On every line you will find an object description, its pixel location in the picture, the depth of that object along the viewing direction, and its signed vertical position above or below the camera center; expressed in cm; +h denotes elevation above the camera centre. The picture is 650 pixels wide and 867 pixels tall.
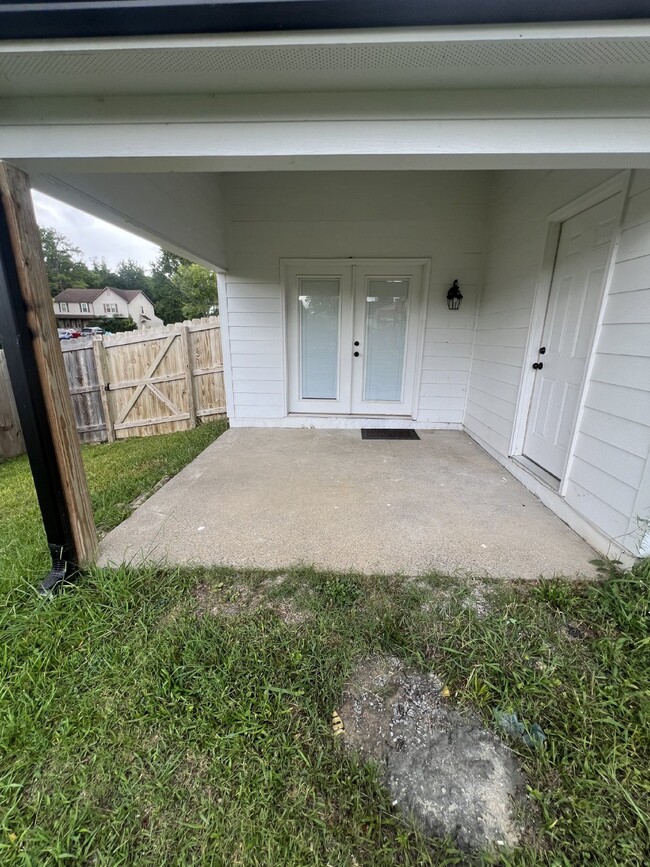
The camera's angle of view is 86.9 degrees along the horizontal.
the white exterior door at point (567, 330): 224 +2
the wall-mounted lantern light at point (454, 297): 399 +40
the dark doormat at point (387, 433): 413 -121
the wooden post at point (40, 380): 149 -23
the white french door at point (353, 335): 416 -3
